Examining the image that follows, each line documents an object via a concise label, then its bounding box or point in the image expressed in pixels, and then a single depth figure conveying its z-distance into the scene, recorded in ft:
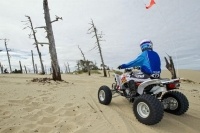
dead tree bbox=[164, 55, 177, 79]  44.40
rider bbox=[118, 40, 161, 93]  11.60
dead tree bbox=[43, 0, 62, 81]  27.93
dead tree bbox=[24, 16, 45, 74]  70.56
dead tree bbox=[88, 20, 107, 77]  61.29
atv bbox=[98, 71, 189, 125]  9.83
